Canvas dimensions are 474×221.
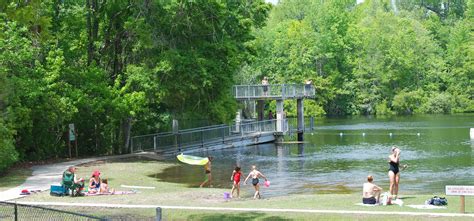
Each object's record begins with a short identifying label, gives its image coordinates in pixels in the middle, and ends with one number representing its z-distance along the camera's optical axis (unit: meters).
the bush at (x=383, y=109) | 109.38
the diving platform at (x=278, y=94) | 56.97
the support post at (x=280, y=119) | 58.81
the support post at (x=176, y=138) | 48.03
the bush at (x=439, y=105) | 107.94
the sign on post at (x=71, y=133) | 40.38
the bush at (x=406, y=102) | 108.75
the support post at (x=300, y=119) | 60.72
